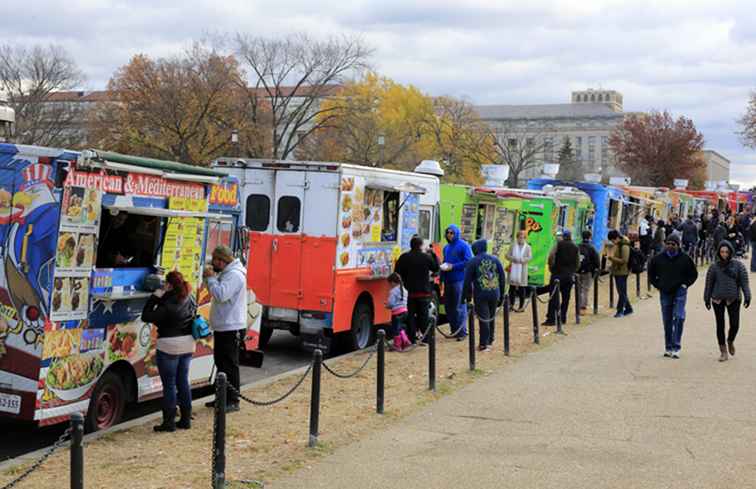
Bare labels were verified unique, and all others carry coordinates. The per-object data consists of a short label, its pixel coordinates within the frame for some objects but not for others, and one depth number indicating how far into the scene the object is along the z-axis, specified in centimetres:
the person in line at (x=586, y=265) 1981
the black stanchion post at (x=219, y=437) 689
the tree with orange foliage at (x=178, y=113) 5459
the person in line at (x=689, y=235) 3133
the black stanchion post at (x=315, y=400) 845
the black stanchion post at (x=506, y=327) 1412
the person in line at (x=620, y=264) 1897
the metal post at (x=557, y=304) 1688
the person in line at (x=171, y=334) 887
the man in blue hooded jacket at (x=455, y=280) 1581
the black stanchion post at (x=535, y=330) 1555
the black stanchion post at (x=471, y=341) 1259
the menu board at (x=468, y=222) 2042
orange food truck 1391
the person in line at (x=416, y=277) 1476
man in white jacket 969
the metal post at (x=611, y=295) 2114
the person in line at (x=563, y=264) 1780
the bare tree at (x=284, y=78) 6022
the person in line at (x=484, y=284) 1454
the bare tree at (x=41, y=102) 5209
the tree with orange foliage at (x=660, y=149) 8488
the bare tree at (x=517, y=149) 8146
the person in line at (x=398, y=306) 1462
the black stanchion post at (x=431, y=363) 1123
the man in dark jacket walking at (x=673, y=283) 1380
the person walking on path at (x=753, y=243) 2912
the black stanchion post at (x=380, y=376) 991
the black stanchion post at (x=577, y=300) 1848
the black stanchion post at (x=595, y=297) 1974
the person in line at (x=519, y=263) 1955
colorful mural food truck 809
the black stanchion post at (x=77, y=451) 538
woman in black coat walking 1322
